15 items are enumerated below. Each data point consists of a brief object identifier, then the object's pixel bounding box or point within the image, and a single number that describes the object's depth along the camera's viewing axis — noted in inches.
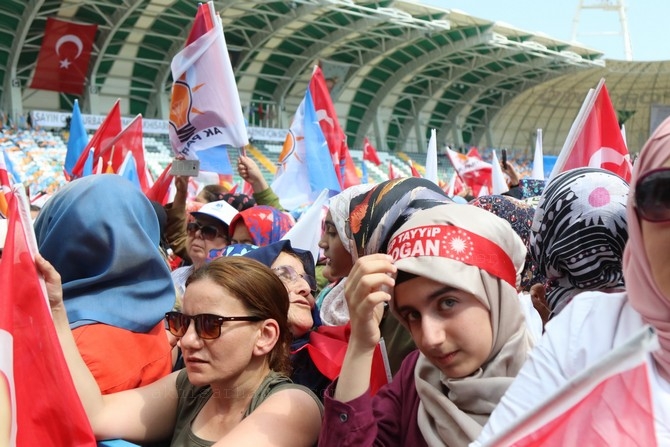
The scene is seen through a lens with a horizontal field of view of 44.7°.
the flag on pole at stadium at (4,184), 118.7
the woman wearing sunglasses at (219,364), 72.4
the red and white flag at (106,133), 242.7
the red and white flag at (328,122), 285.3
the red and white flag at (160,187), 188.9
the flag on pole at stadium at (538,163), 287.6
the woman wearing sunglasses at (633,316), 36.7
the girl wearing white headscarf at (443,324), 56.4
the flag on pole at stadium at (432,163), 264.2
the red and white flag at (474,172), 390.0
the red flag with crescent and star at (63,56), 904.9
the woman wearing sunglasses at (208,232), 147.4
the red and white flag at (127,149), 248.5
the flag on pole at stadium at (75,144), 290.6
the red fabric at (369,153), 577.9
